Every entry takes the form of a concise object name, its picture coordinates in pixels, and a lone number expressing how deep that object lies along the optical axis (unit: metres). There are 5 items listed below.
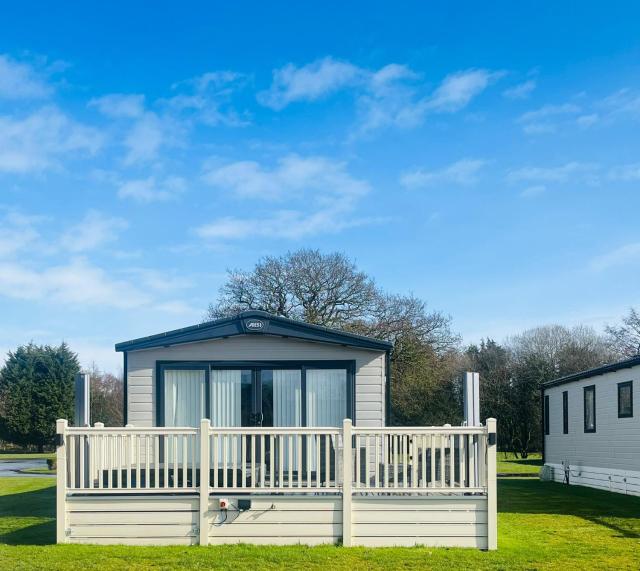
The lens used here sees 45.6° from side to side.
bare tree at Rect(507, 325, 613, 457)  31.86
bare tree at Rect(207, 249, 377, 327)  30.02
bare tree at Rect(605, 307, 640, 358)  33.07
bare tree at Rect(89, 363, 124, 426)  36.78
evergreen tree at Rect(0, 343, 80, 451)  35.19
